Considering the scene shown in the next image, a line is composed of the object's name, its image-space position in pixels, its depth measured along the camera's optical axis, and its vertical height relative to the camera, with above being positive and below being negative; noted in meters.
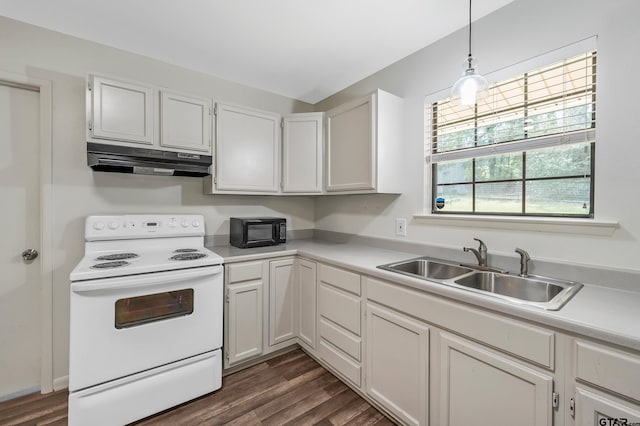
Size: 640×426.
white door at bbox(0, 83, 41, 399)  1.81 -0.20
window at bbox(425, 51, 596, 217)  1.43 +0.39
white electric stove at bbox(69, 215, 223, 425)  1.47 -0.68
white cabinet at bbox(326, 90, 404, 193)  2.08 +0.53
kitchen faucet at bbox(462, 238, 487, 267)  1.68 -0.25
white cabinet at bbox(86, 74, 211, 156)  1.81 +0.67
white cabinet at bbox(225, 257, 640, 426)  0.94 -0.67
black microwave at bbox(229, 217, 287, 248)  2.40 -0.19
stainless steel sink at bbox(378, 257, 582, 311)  1.20 -0.37
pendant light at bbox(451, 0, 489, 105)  1.35 +0.62
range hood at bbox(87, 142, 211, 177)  1.80 +0.34
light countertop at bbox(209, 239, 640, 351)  0.89 -0.37
